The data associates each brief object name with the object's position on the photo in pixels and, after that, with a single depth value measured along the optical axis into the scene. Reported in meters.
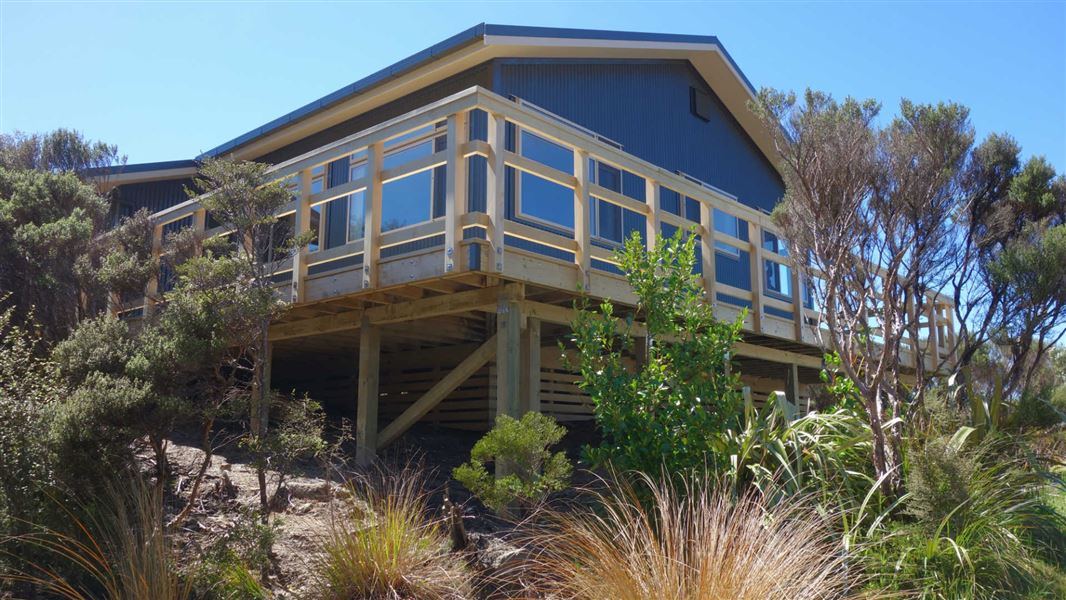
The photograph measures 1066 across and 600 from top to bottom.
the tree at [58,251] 8.31
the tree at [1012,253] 8.45
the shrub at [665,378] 5.48
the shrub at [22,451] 5.03
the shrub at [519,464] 5.13
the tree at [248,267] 5.94
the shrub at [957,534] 4.39
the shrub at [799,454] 5.20
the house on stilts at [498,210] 7.12
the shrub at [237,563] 4.80
